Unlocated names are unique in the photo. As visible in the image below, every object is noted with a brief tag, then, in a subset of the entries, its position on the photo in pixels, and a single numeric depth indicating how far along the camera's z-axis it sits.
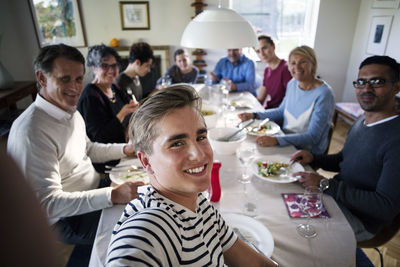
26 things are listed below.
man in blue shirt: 3.20
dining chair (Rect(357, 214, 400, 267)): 1.24
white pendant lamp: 1.48
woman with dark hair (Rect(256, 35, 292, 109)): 2.95
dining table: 0.88
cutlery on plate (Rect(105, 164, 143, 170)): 1.41
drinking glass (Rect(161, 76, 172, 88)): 2.64
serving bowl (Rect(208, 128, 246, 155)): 1.57
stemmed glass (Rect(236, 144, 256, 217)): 1.10
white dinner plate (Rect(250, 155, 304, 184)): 1.26
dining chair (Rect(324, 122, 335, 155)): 2.04
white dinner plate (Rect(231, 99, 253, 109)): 2.54
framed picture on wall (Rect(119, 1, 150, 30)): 4.43
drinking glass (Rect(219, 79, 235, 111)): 2.46
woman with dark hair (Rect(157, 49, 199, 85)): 3.28
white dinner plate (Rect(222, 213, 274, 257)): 0.91
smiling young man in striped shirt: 0.60
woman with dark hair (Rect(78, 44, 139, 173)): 1.79
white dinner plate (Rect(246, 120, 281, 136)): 1.87
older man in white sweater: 1.14
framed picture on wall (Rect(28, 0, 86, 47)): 4.39
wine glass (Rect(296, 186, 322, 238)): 0.97
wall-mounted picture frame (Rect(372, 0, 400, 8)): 3.27
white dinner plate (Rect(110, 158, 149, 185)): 1.31
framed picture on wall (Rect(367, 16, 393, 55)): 3.43
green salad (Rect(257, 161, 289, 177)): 1.33
